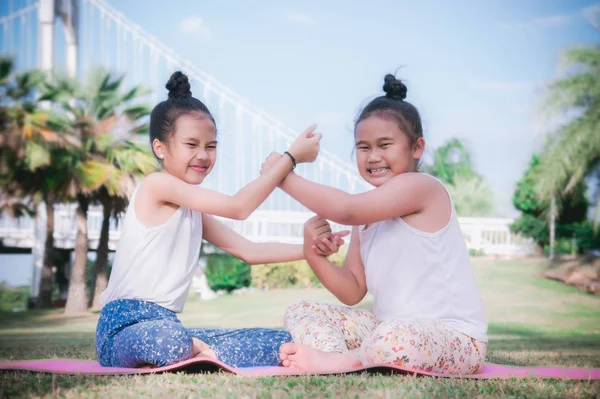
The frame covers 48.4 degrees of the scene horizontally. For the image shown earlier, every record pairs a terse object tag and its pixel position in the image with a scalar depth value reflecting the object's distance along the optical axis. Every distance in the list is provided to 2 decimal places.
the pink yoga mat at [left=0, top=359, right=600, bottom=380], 1.88
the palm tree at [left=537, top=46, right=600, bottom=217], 9.91
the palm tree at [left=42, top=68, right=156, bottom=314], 10.12
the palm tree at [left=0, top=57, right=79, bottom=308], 10.03
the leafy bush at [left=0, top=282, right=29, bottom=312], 16.45
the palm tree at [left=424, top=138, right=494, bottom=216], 20.98
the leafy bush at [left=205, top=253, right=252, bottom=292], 12.54
